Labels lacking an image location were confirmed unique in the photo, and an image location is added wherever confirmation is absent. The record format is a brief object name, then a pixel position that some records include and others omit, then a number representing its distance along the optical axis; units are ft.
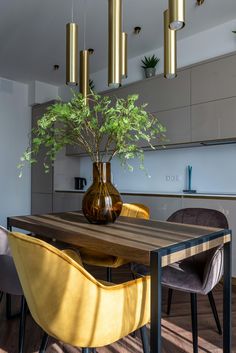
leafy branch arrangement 5.15
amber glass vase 5.26
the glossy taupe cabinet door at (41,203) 15.67
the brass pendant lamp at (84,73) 6.49
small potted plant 12.21
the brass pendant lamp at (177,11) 3.92
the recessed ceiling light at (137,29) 10.99
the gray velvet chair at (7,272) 4.93
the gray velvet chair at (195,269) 5.08
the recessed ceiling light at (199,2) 9.28
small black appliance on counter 15.94
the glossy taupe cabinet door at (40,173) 15.76
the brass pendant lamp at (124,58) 5.80
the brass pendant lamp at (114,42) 4.99
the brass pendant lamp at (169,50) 5.43
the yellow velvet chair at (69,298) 3.21
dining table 3.44
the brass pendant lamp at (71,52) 5.80
